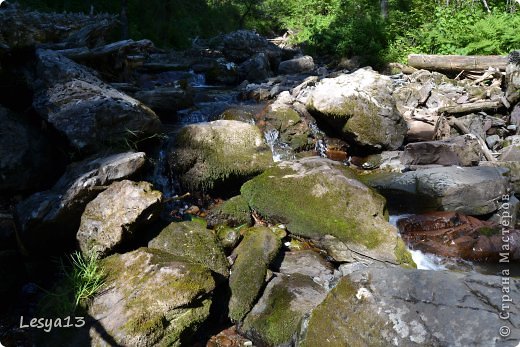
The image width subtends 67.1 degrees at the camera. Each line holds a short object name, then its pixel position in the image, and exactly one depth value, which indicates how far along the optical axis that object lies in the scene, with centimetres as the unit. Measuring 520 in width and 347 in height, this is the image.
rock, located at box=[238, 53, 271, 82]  1310
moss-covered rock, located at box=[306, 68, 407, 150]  795
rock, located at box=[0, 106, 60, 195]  507
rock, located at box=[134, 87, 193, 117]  769
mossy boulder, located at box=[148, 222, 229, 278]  444
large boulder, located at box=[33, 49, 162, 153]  546
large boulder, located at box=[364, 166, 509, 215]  589
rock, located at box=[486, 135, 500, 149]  818
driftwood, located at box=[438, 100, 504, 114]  916
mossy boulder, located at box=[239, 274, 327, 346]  385
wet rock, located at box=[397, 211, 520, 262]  514
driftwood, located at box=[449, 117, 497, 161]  749
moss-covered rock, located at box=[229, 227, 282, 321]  420
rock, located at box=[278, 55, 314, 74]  1427
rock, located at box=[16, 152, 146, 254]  430
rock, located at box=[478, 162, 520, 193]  666
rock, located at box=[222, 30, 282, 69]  1619
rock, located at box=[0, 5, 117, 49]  659
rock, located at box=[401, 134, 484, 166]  731
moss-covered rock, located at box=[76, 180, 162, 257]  432
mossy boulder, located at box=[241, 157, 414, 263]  499
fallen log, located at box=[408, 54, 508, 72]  1086
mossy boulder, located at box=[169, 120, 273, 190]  611
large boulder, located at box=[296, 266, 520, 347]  255
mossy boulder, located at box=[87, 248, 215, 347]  357
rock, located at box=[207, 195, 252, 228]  544
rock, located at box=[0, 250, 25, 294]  420
